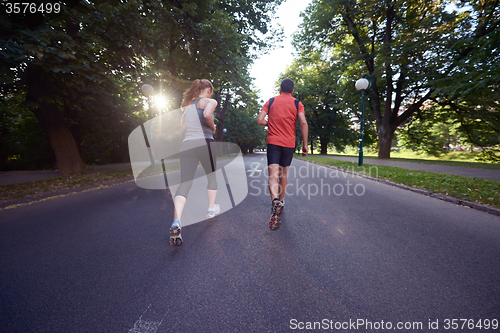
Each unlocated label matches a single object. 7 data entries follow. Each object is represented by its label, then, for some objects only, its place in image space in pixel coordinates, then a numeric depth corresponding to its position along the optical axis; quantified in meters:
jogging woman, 2.87
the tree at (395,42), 12.54
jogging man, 3.46
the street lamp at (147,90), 9.95
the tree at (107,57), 5.57
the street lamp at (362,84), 10.85
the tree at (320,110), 32.62
